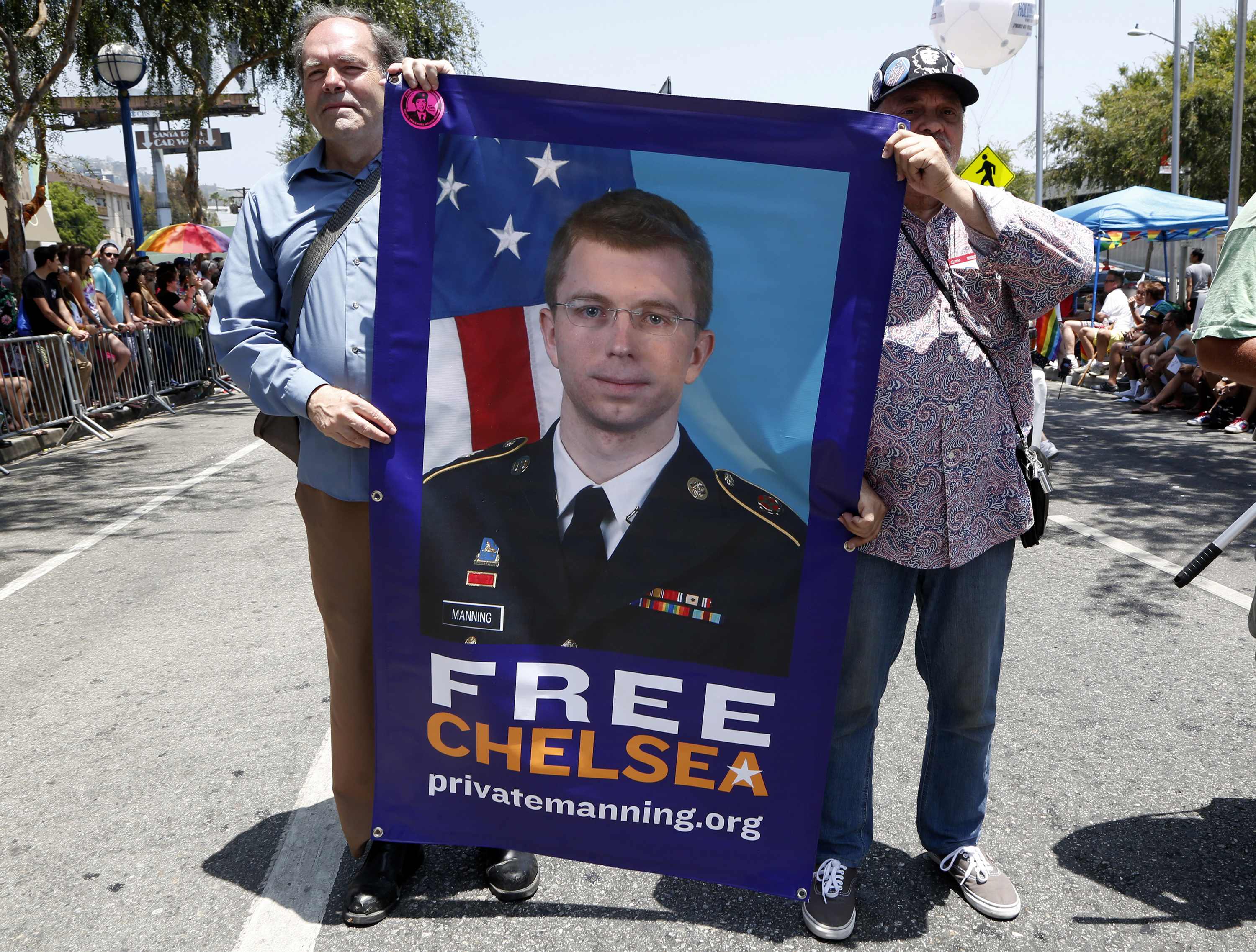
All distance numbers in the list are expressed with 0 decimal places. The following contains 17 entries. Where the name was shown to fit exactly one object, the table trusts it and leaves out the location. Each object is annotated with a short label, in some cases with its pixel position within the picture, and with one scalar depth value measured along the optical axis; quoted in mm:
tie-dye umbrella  20781
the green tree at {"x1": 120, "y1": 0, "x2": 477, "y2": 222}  18172
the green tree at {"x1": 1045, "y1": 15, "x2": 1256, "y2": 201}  33594
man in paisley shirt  2350
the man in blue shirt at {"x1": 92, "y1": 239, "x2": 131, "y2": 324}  13805
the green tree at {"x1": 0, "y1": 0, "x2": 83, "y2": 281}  12227
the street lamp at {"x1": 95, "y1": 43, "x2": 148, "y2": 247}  15625
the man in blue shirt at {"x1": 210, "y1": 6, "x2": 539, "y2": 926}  2627
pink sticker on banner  2389
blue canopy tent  16516
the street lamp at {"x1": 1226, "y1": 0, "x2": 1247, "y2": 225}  18406
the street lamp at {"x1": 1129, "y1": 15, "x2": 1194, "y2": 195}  29375
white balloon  8633
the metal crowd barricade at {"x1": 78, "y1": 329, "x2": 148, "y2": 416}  12406
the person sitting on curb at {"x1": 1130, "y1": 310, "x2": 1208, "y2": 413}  12875
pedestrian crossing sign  11914
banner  2340
